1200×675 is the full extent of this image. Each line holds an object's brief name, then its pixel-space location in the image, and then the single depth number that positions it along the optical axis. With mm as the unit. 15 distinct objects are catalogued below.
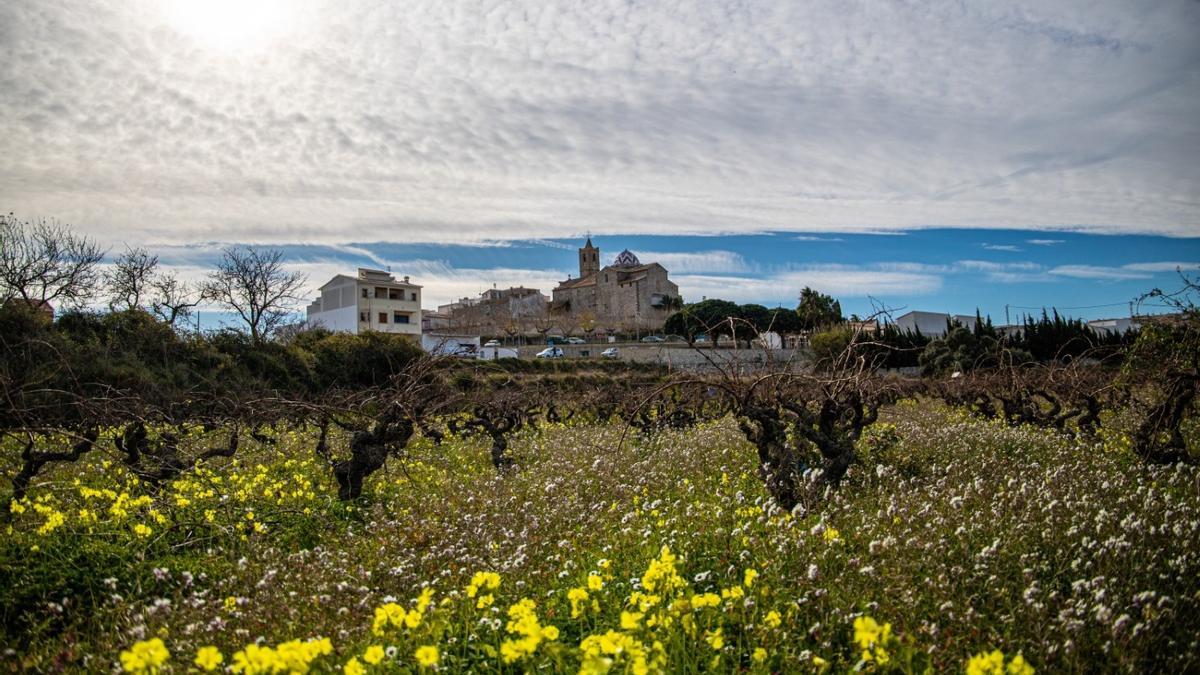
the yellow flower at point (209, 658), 2410
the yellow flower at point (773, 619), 3383
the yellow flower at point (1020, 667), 2459
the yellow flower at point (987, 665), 2446
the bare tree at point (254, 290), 43469
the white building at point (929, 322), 54906
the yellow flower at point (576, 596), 3486
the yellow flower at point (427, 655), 2682
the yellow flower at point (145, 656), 2359
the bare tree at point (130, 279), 34094
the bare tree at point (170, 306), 34719
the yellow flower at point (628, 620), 2771
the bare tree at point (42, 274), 26156
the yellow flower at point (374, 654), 2824
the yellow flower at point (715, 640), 3134
